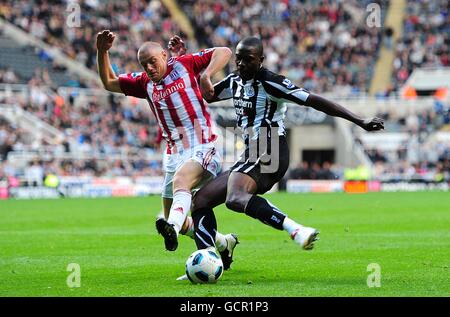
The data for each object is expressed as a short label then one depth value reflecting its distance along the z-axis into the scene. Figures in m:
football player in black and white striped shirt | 18.70
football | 18.62
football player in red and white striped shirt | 20.25
